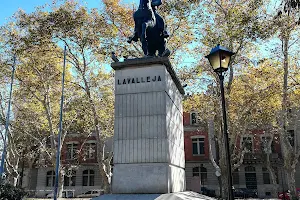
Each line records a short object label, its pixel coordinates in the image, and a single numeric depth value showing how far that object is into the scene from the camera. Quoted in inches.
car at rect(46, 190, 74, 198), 1526.3
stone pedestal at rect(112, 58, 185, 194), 271.9
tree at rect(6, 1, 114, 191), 803.4
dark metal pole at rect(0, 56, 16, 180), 925.2
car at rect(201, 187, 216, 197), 1341.8
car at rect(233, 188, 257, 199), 1339.8
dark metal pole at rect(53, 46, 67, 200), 834.9
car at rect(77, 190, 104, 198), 1429.4
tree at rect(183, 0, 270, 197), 722.2
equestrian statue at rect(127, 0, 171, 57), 329.4
